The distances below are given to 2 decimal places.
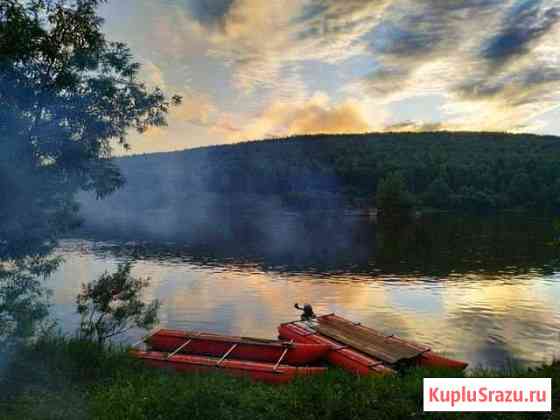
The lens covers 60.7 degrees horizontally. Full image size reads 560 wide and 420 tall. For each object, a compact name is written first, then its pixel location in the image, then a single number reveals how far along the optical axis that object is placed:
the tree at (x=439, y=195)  144.12
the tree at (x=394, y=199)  126.56
